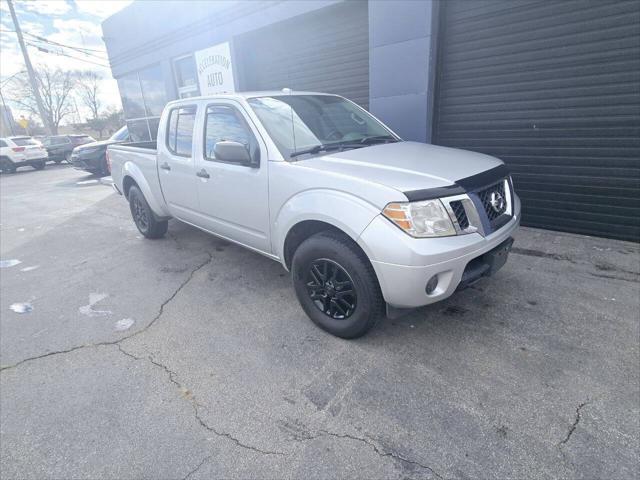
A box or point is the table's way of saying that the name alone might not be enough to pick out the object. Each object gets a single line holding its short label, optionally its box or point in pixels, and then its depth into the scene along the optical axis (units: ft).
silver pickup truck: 7.61
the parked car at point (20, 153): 56.59
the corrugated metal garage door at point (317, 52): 21.17
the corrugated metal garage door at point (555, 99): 13.78
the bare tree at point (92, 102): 169.99
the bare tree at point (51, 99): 134.21
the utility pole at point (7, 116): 115.01
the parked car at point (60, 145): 62.18
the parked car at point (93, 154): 41.39
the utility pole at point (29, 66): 71.41
